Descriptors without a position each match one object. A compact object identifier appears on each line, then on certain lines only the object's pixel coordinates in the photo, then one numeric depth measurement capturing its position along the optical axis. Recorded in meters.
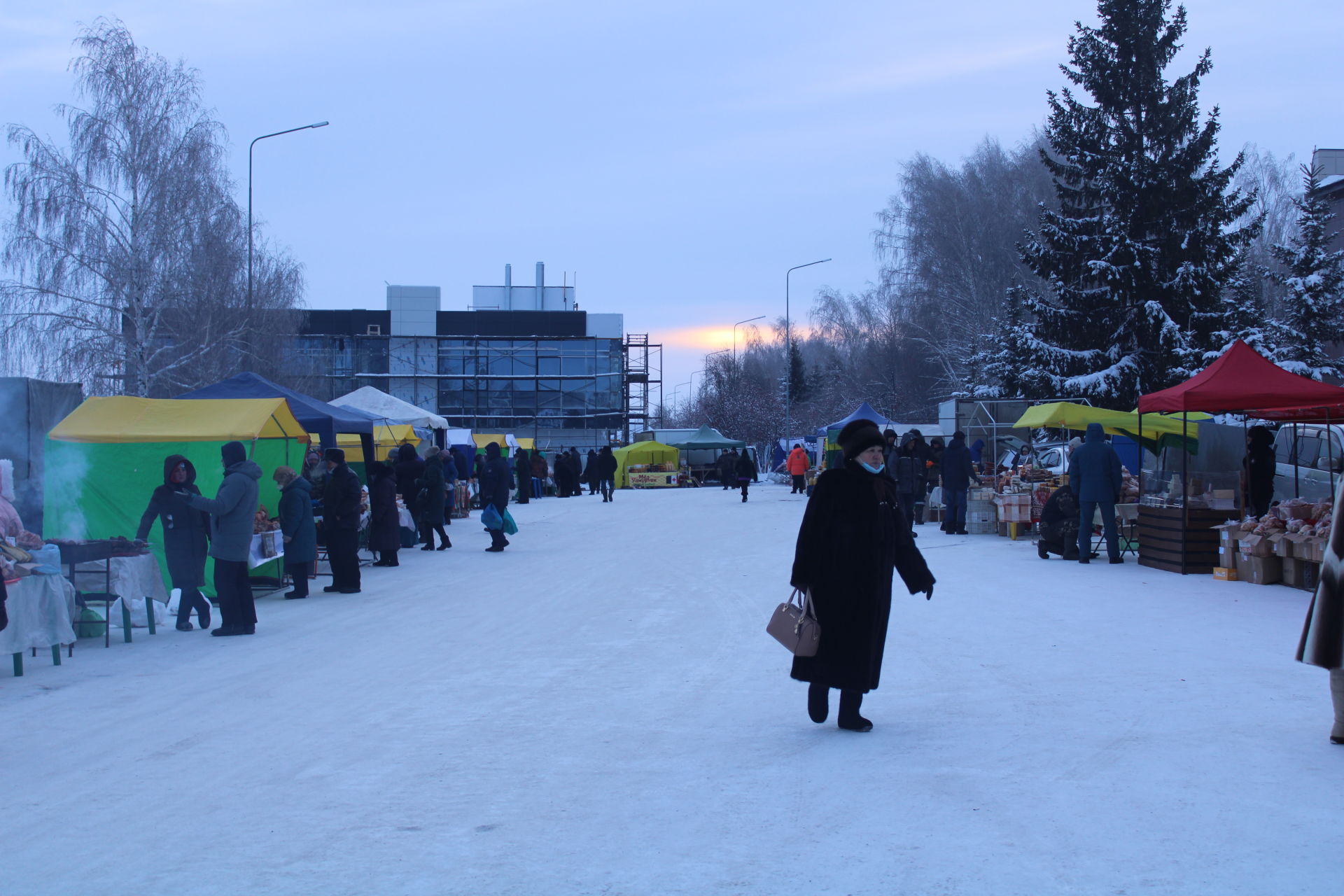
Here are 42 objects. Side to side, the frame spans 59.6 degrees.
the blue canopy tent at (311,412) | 15.41
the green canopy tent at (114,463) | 12.34
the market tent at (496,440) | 42.78
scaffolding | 73.88
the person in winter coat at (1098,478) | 15.38
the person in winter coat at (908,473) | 21.41
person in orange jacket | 39.94
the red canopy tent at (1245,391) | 13.43
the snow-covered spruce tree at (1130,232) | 32.53
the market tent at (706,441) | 55.25
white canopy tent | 24.88
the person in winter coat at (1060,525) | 16.53
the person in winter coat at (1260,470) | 16.27
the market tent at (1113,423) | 19.05
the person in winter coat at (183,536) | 10.91
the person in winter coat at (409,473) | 20.00
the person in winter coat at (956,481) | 21.33
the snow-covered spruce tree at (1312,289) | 36.41
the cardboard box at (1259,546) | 13.12
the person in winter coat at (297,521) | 13.44
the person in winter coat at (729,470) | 51.12
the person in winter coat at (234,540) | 10.52
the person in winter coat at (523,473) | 36.81
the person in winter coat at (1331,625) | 5.87
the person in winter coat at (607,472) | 39.47
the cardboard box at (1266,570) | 13.23
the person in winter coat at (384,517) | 16.33
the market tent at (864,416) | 29.11
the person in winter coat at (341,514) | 13.65
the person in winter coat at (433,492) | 19.53
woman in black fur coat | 6.39
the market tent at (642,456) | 53.97
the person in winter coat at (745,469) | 36.22
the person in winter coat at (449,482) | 22.92
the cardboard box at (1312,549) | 12.12
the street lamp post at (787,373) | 53.66
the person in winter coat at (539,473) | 42.72
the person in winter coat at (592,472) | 46.16
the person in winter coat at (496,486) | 19.59
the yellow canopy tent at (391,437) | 26.39
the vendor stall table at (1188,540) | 14.57
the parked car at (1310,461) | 19.64
